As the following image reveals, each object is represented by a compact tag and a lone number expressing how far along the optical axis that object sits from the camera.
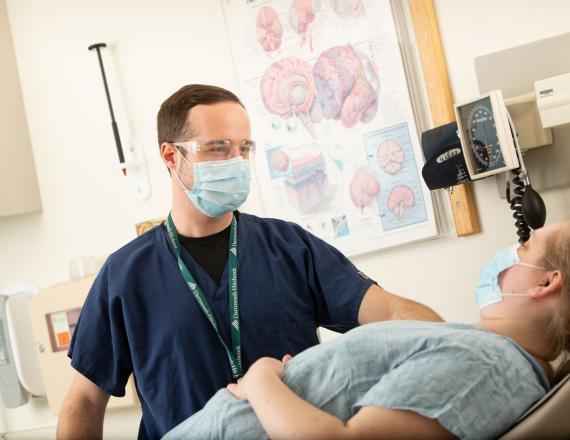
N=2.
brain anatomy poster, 2.44
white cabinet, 3.00
